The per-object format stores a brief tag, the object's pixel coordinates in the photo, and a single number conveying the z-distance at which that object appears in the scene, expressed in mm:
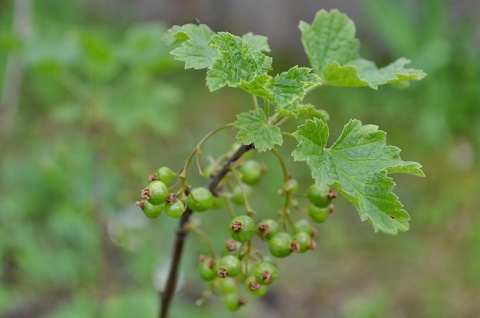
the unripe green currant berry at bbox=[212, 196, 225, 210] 459
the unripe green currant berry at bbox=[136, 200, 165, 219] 427
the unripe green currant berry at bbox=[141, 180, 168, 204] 422
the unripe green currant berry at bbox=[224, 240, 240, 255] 440
